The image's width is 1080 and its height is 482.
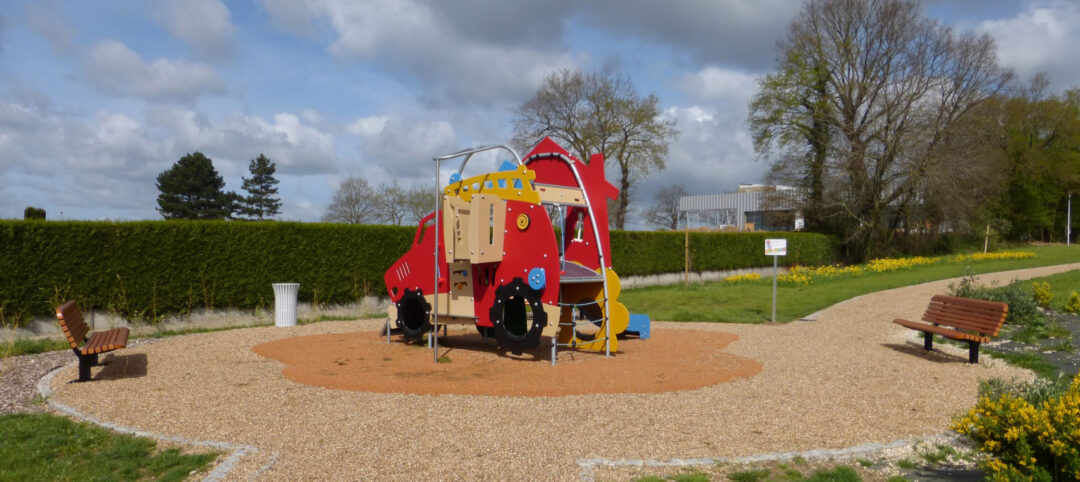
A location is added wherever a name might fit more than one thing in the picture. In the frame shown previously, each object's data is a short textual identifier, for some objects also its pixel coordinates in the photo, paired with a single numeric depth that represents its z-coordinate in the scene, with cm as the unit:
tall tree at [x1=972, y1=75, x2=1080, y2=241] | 3962
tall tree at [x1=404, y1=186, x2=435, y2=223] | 4281
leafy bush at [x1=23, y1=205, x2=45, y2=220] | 1144
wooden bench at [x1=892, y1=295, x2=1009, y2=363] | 839
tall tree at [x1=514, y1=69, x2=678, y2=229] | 3531
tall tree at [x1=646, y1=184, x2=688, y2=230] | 5278
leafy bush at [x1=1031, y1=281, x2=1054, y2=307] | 1175
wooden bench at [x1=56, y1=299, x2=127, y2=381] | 681
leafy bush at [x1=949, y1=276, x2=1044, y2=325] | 1042
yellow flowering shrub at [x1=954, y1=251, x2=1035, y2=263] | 2589
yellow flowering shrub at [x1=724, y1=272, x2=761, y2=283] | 2235
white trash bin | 1252
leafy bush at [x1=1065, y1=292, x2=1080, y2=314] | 1122
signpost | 1339
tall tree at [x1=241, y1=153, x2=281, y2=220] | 4947
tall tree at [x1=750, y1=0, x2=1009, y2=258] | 2830
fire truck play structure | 816
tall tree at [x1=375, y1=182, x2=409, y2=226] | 4306
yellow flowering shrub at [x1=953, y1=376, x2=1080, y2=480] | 325
